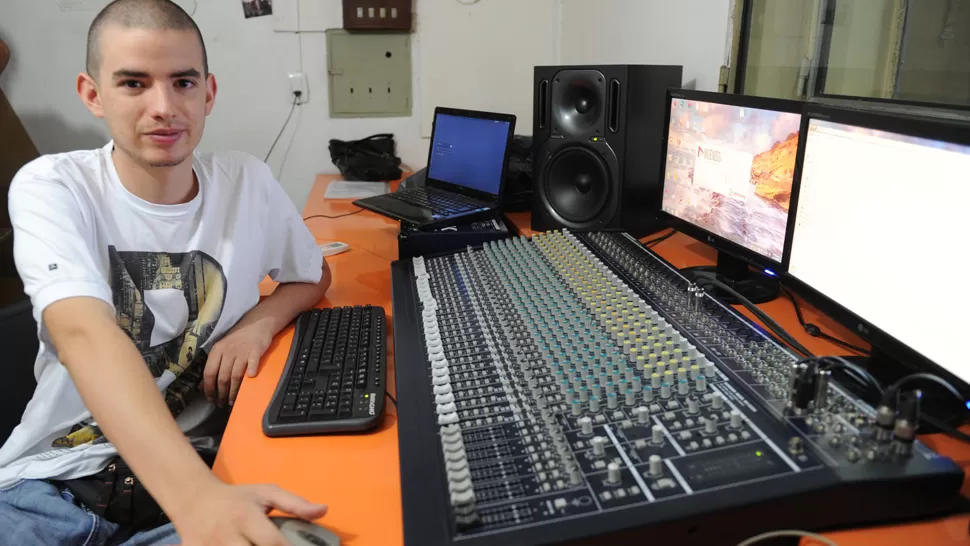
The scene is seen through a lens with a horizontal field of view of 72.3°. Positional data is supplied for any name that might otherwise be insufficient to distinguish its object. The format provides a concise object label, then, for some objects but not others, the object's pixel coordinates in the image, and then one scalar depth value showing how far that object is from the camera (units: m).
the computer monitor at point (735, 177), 1.09
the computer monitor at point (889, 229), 0.73
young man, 0.85
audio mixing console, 0.61
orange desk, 0.65
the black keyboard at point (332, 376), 0.84
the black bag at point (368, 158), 2.49
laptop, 1.73
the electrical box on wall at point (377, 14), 2.44
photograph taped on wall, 2.45
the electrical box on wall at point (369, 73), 2.52
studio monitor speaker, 1.54
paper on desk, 2.29
